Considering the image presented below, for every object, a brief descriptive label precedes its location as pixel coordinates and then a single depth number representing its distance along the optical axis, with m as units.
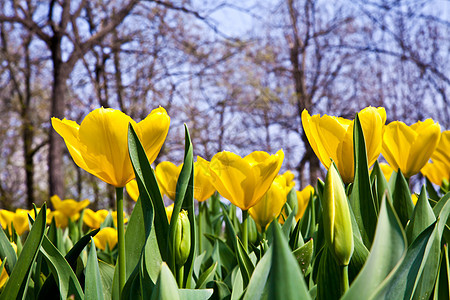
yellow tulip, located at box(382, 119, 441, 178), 1.05
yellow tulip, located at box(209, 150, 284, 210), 0.99
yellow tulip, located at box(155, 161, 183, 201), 1.10
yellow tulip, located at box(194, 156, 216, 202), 1.06
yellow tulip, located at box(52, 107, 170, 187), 0.91
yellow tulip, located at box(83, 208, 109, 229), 1.57
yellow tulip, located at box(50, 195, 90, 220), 1.75
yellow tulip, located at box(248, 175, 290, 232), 1.12
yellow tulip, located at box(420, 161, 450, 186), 1.25
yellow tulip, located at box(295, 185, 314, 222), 1.38
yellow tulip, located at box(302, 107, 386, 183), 0.97
